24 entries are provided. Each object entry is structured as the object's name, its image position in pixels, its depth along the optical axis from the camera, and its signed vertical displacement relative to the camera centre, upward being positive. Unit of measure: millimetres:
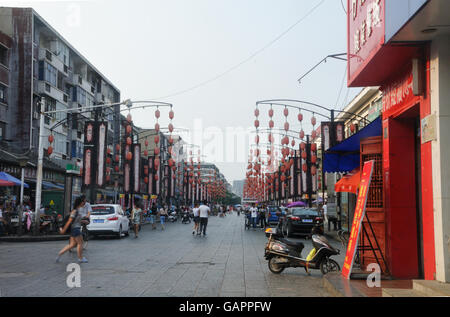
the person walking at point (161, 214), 33438 -920
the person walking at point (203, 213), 25203 -626
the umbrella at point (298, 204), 39556 -184
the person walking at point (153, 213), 34169 -941
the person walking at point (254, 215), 35281 -978
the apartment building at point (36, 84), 36344 +10033
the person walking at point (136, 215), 24109 -726
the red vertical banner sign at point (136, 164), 35125 +2662
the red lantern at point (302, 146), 31675 +3676
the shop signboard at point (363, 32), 9141 +3576
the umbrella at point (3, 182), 22688 +831
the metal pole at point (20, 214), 22531 -654
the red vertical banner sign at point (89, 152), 28328 +2822
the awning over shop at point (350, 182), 14172 +587
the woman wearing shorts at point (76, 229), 13305 -784
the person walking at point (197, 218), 26225 -922
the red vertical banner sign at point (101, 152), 28422 +2841
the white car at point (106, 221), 22969 -974
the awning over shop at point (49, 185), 35238 +1159
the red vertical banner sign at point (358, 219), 9117 -325
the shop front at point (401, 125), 8219 +1556
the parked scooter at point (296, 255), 11055 -1242
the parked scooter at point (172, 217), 51406 -1700
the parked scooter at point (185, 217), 46419 -1539
